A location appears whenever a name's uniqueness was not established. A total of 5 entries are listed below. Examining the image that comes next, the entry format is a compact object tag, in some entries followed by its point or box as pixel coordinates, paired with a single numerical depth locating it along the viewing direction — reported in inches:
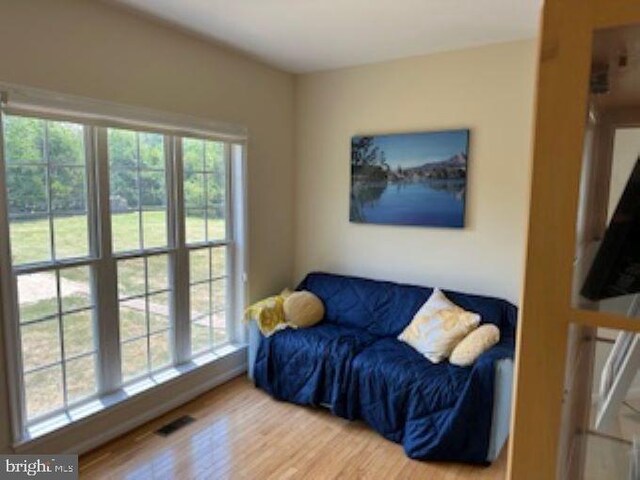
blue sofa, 94.9
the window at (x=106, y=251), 88.1
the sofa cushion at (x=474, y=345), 100.9
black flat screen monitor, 23.2
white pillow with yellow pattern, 107.5
